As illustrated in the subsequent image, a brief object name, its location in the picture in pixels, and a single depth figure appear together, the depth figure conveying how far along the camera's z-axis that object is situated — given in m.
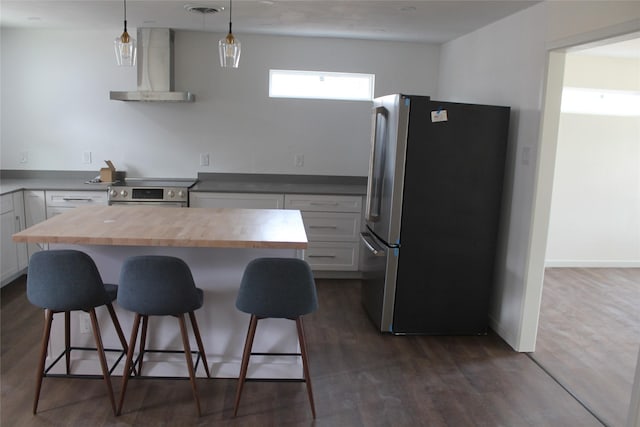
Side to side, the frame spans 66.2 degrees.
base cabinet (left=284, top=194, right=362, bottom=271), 4.65
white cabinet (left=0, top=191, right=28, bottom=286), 4.12
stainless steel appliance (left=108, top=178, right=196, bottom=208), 4.51
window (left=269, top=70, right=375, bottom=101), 5.09
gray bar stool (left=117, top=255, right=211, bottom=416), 2.36
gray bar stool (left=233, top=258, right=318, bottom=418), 2.39
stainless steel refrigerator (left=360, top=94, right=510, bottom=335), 3.37
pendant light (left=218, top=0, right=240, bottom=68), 2.62
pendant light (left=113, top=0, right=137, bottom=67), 2.58
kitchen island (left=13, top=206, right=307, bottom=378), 2.80
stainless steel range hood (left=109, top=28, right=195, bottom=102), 4.61
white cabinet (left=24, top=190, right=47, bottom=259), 4.43
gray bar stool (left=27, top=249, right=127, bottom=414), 2.36
